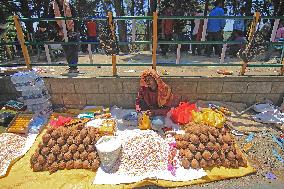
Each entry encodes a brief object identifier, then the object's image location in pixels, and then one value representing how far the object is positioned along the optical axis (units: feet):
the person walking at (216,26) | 23.73
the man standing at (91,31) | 29.71
